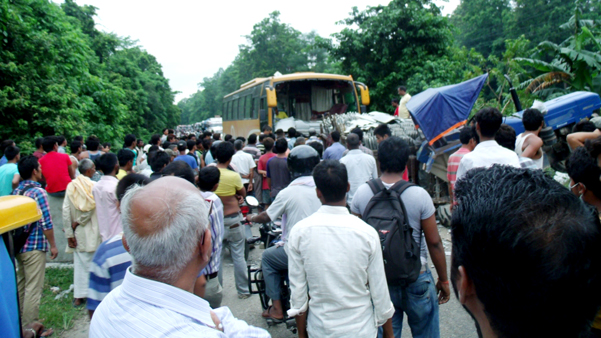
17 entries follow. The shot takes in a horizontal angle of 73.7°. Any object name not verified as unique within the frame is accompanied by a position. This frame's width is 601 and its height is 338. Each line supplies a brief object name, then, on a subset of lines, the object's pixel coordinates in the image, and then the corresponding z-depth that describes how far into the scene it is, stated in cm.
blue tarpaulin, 689
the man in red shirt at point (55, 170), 623
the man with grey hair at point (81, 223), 475
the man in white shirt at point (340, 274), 238
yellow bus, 1257
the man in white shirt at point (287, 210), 349
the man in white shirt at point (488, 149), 360
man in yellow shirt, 497
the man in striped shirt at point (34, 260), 425
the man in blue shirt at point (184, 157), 750
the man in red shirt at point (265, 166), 733
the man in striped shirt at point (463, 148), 458
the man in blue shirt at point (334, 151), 702
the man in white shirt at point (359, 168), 548
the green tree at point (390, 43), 1786
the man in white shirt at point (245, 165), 739
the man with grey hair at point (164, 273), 127
